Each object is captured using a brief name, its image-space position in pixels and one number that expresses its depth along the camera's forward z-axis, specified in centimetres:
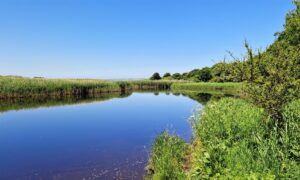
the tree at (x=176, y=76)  8225
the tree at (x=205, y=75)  6907
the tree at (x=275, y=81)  688
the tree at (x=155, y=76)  8322
